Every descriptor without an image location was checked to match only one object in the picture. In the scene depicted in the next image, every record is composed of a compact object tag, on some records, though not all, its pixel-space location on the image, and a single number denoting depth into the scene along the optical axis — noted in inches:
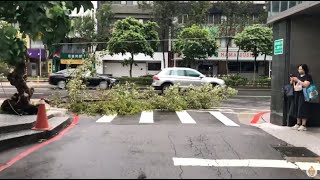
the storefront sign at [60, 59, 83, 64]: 1349.3
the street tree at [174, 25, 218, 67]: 1085.1
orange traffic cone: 266.7
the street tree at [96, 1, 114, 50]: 1270.8
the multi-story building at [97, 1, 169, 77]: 1360.0
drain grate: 221.3
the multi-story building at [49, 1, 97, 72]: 1348.8
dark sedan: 791.9
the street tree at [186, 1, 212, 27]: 1231.7
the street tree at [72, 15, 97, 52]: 1245.3
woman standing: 296.4
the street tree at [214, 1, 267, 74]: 1267.6
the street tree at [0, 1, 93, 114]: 158.7
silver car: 678.0
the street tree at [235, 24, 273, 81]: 1023.0
